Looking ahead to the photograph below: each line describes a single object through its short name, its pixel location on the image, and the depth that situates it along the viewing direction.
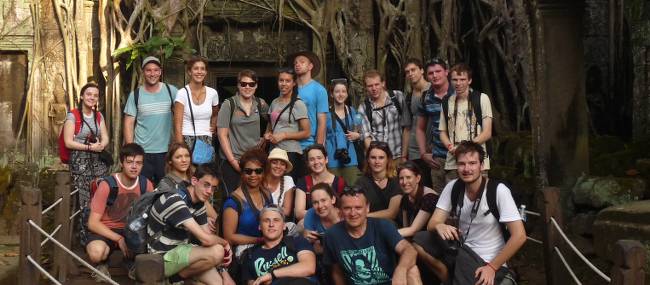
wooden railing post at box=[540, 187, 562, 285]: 7.47
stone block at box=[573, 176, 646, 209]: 8.42
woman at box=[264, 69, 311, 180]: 8.76
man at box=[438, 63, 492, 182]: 8.21
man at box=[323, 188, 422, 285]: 6.94
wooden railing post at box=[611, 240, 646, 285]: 5.23
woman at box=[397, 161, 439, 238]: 7.49
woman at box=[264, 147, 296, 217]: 7.97
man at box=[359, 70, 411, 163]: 9.21
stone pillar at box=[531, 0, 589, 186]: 9.34
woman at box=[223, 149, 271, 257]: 7.68
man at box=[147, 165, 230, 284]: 6.89
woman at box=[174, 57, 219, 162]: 8.66
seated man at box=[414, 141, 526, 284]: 6.79
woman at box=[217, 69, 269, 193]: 8.73
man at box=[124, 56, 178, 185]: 8.79
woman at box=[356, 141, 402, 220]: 7.94
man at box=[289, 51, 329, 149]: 8.92
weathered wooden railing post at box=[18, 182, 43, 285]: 7.62
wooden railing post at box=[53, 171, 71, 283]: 8.59
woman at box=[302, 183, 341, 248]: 7.39
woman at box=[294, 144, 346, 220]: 7.98
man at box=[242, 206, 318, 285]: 7.04
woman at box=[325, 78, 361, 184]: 9.13
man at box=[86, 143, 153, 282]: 7.60
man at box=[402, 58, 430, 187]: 8.92
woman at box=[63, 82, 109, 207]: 9.02
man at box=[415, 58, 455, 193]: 8.52
